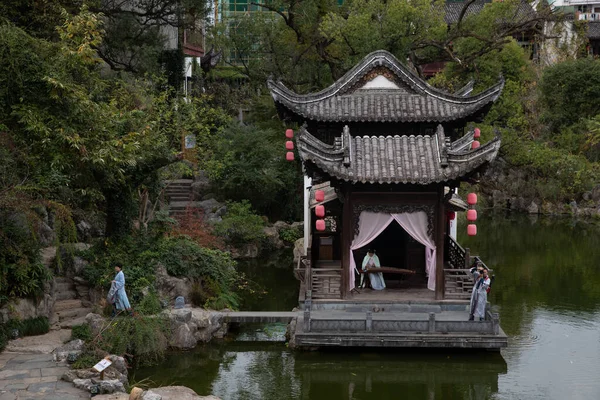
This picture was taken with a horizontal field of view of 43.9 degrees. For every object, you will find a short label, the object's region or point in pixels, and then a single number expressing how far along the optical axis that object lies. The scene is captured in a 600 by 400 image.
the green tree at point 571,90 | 38.31
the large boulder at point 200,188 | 28.39
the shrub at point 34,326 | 13.82
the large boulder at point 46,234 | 17.12
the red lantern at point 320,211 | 16.12
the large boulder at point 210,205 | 26.62
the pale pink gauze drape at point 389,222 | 15.66
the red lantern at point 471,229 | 15.82
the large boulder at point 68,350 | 12.78
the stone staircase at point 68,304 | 14.89
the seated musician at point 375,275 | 16.59
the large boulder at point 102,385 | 11.60
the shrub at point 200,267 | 16.66
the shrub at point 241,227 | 24.27
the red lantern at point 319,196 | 16.90
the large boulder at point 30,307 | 13.49
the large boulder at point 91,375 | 11.93
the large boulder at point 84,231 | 19.28
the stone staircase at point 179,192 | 27.60
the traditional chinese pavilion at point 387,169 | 15.18
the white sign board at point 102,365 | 11.67
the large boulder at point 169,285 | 16.08
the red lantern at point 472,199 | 15.38
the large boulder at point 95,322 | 13.86
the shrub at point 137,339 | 13.68
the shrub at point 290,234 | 26.55
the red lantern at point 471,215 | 15.57
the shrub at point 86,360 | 12.45
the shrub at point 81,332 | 13.81
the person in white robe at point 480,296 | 14.54
